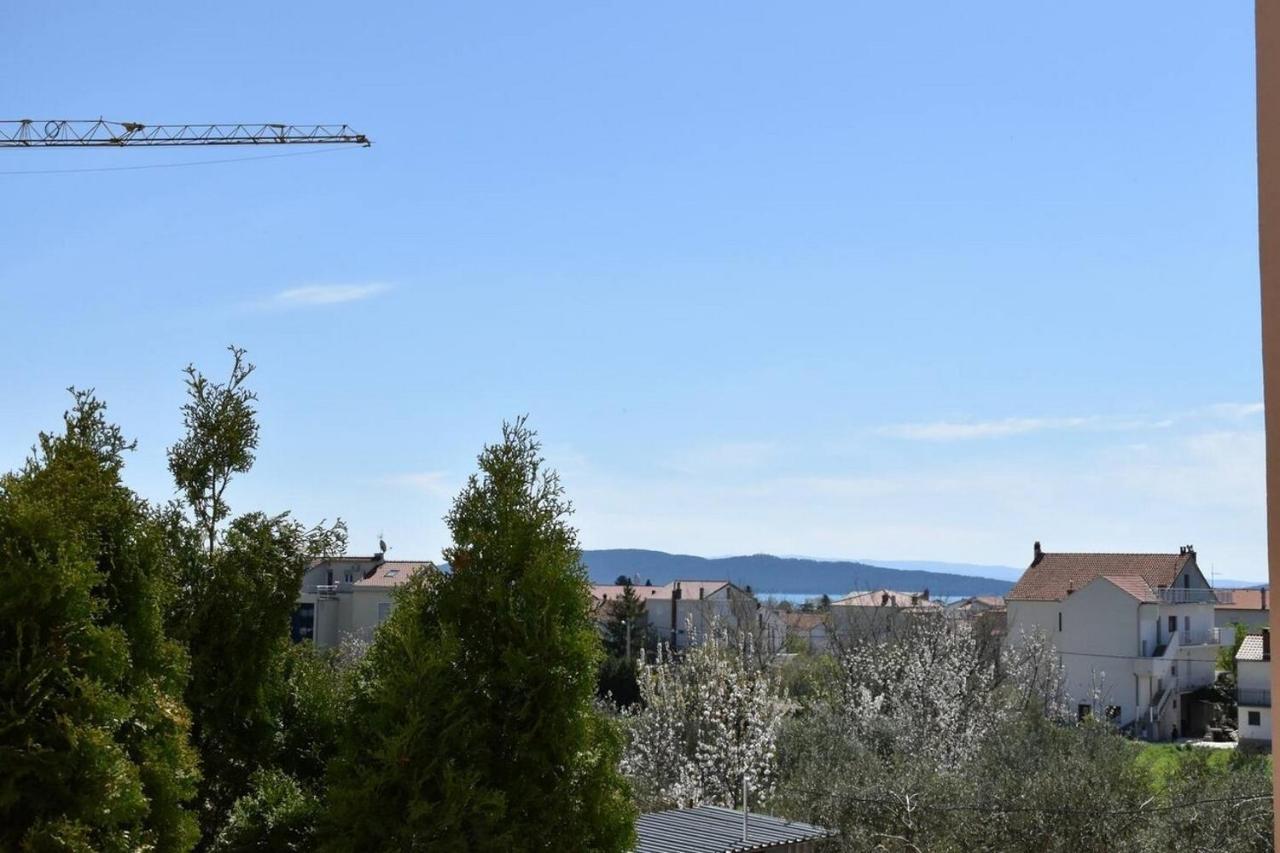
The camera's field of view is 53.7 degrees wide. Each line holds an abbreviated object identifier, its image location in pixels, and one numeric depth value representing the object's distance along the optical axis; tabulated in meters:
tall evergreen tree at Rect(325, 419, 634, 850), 8.02
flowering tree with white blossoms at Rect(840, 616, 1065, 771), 23.83
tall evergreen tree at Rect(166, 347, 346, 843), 8.73
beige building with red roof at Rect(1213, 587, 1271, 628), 61.35
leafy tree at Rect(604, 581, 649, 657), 52.12
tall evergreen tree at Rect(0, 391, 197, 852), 6.66
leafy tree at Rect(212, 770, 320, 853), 8.70
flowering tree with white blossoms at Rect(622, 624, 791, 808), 22.12
